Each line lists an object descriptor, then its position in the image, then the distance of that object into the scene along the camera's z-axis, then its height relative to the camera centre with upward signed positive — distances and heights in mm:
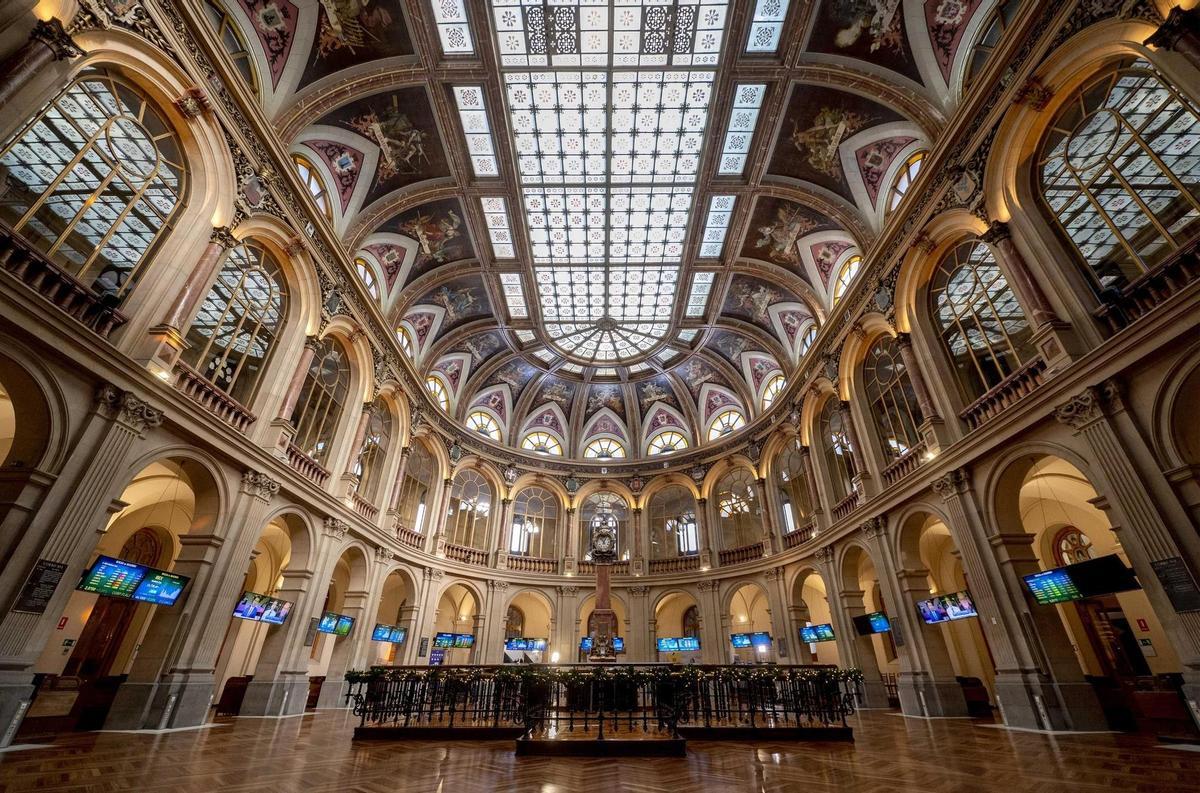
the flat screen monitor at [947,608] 11156 +1496
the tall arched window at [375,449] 17156 +6950
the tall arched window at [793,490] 19672 +6794
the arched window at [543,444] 27484 +11201
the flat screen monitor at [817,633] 17062 +1357
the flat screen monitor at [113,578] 8078 +1266
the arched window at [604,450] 28203 +11194
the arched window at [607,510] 25766 +7529
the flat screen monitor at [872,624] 14453 +1427
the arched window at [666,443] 27516 +11367
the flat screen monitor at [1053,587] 8797 +1532
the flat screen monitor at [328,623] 14445 +1133
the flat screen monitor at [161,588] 8977 +1240
